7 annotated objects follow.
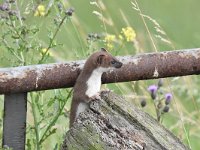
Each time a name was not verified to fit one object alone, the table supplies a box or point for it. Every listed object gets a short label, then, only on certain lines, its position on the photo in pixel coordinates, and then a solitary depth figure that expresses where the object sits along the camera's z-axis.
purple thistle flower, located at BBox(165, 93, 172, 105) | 10.30
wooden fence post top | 7.12
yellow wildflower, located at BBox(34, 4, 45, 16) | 10.00
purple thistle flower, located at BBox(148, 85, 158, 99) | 10.28
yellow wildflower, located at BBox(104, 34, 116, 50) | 9.98
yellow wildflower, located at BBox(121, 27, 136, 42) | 10.26
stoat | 8.35
